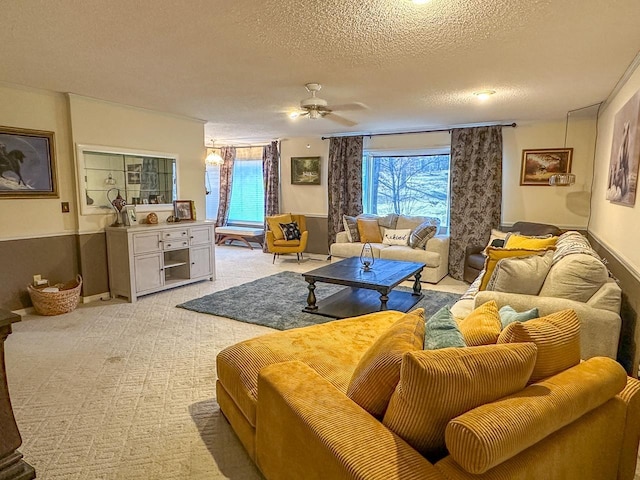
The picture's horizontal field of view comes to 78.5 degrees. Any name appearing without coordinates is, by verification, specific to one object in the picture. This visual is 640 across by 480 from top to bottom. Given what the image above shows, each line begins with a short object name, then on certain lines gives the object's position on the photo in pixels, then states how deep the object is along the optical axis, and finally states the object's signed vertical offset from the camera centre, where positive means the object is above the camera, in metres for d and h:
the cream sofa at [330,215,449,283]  5.50 -0.80
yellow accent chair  6.81 -0.77
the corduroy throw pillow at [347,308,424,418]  1.31 -0.61
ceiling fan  3.51 +0.84
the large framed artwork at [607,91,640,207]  2.68 +0.33
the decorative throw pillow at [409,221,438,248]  5.71 -0.55
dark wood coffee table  3.85 -0.88
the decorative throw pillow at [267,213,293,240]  6.95 -0.46
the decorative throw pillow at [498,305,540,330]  1.80 -0.56
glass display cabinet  4.37 +0.21
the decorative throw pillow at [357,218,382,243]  6.21 -0.54
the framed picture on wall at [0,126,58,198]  3.75 +0.31
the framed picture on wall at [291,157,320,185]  7.31 +0.49
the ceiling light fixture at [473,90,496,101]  3.76 +1.02
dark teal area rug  3.91 -1.20
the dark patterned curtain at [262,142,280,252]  7.74 +0.36
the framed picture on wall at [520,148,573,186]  5.35 +0.48
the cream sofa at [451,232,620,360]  2.37 -0.66
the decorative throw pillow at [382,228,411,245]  5.94 -0.61
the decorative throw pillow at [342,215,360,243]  6.31 -0.51
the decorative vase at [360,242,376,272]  4.29 -0.74
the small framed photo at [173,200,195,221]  5.24 -0.19
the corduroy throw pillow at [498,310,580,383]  1.36 -0.51
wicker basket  3.89 -1.06
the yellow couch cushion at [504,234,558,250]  3.63 -0.42
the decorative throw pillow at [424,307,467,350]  1.44 -0.53
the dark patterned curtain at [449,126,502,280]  5.59 +0.14
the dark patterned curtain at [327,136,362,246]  6.75 +0.32
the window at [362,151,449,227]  6.40 +0.23
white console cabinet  4.41 -0.74
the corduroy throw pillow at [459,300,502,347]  1.48 -0.53
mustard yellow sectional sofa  1.07 -0.71
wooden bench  8.03 -0.79
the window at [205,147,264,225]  8.38 +0.20
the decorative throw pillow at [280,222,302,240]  6.89 -0.61
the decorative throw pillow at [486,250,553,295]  2.75 -0.55
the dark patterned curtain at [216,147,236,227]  8.56 +0.29
